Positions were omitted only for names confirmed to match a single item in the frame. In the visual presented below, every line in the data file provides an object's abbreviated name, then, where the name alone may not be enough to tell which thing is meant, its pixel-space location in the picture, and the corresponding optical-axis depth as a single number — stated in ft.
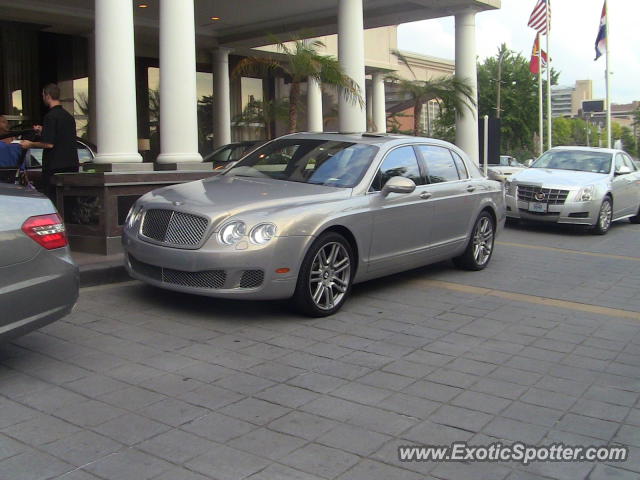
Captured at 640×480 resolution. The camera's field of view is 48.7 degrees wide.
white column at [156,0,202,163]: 31.71
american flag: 97.86
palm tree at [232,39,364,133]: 43.42
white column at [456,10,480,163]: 53.52
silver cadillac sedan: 41.37
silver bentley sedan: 18.90
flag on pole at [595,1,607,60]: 106.01
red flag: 107.46
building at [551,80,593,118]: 549.13
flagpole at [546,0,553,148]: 103.29
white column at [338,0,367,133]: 44.50
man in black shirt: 26.50
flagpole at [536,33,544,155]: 107.14
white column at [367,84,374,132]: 79.85
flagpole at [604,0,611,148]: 104.17
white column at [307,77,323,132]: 71.77
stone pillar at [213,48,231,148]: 67.92
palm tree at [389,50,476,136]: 53.83
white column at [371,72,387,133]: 82.99
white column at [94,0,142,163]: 29.17
